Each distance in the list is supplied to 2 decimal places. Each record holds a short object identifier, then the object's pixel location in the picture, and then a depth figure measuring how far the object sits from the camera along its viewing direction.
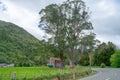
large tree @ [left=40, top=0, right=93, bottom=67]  23.80
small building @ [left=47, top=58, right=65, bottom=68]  28.81
